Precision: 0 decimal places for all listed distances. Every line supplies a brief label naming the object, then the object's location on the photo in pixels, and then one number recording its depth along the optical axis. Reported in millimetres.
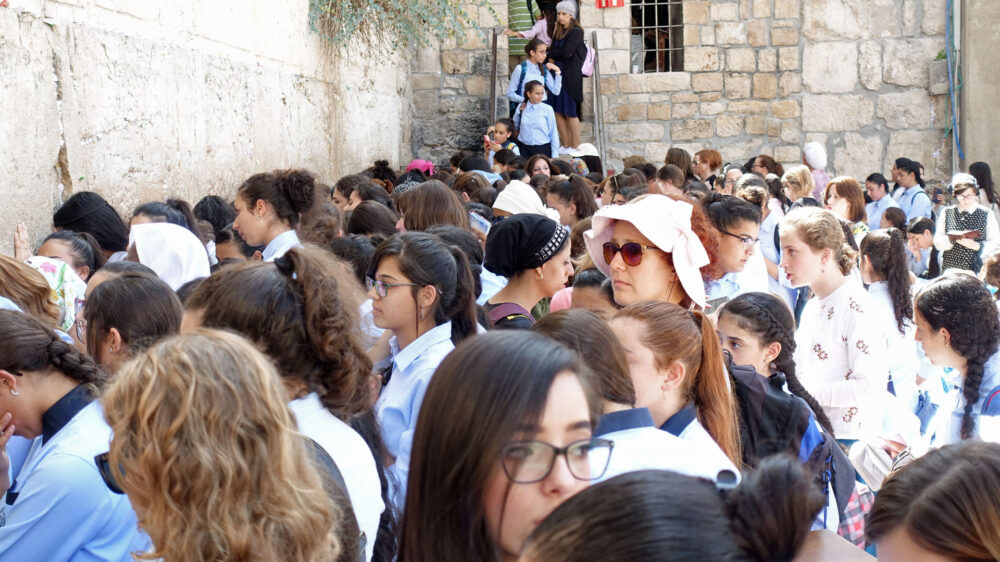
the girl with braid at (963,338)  3139
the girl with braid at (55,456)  1952
